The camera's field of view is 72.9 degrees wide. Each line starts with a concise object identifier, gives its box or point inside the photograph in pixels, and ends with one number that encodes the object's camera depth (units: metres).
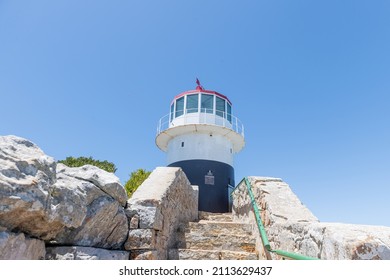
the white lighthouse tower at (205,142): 12.30
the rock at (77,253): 2.57
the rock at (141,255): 3.49
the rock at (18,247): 1.90
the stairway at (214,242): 4.60
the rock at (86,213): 2.46
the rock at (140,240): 3.53
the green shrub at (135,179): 12.98
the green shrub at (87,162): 13.91
